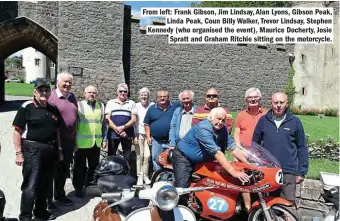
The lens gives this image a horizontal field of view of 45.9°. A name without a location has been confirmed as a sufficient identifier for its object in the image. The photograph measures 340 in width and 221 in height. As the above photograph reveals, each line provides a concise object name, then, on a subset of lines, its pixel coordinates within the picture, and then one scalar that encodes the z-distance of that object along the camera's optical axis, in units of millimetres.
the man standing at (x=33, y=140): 4223
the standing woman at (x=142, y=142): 6164
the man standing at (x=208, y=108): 5059
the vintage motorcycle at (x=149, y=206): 2359
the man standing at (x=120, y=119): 5664
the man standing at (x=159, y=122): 5590
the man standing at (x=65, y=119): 4797
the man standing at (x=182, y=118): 5219
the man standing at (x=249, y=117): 4727
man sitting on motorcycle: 3727
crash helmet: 3650
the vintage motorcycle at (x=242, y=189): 3738
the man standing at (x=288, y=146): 4113
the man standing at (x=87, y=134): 5188
